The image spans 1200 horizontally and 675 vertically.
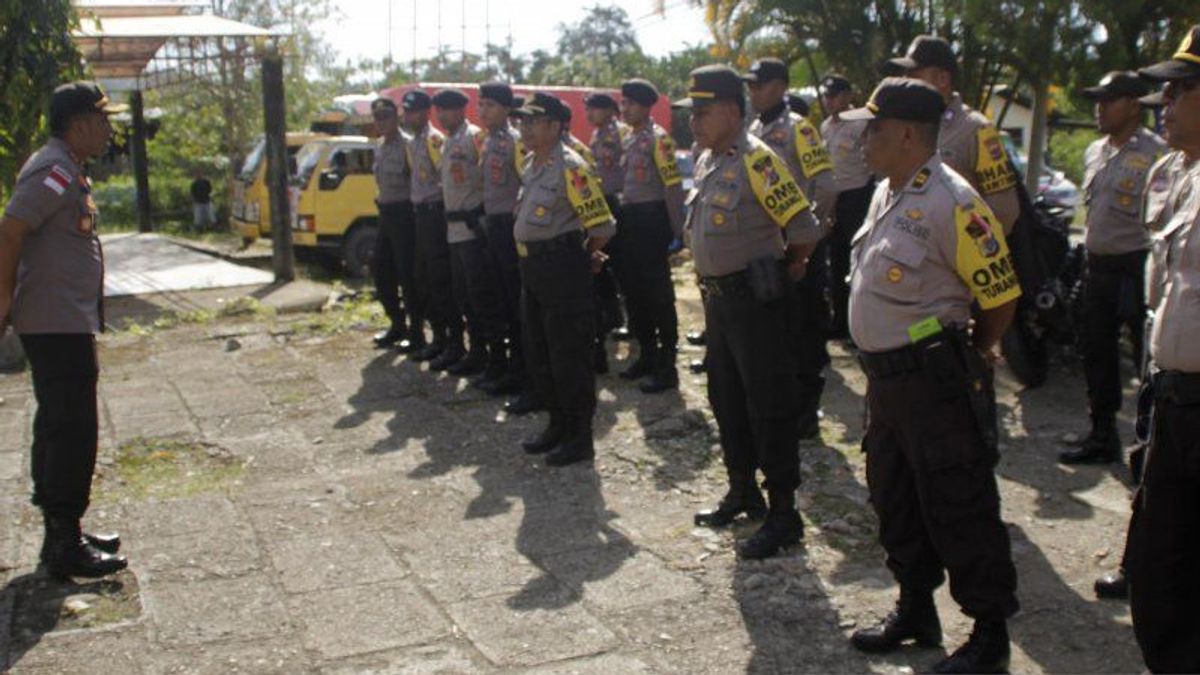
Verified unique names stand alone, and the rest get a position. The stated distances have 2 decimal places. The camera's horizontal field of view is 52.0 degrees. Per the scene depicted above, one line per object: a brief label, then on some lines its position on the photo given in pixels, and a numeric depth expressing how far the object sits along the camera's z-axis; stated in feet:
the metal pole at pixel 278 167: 42.04
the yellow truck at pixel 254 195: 55.11
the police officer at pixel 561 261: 20.89
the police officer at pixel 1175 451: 10.77
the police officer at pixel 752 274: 16.05
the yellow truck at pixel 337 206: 49.49
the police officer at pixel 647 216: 26.89
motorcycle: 24.57
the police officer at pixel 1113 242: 19.17
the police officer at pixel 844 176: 27.58
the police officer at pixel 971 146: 17.85
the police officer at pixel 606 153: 28.71
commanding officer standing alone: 15.81
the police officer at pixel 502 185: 25.71
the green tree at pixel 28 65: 29.32
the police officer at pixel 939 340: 12.09
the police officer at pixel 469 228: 26.50
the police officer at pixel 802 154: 22.06
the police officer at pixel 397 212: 30.04
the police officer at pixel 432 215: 28.58
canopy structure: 42.32
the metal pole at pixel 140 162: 66.54
